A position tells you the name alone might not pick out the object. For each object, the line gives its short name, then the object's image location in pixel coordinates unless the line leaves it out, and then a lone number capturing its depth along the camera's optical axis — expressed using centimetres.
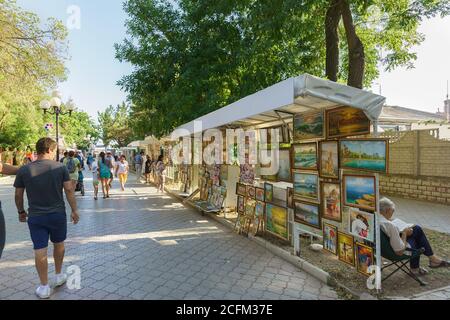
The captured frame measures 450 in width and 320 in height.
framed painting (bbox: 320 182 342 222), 453
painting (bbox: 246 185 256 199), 666
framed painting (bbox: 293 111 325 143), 501
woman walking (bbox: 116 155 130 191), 1498
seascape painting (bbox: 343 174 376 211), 394
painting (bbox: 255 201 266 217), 631
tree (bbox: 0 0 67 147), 1204
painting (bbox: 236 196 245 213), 702
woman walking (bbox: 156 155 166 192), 1384
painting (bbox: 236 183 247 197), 702
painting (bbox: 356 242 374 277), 402
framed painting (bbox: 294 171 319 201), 492
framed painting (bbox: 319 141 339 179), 455
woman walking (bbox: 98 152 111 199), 1196
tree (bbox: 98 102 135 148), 4850
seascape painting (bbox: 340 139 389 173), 383
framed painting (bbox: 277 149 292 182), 616
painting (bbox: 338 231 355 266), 429
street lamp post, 1489
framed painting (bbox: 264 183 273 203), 616
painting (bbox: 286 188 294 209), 553
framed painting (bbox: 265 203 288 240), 570
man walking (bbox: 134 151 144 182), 2233
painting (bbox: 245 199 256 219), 668
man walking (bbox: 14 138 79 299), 377
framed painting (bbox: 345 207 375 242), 396
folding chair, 410
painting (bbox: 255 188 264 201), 638
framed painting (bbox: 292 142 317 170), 500
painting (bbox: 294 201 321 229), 493
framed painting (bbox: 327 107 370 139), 436
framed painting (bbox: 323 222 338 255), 461
